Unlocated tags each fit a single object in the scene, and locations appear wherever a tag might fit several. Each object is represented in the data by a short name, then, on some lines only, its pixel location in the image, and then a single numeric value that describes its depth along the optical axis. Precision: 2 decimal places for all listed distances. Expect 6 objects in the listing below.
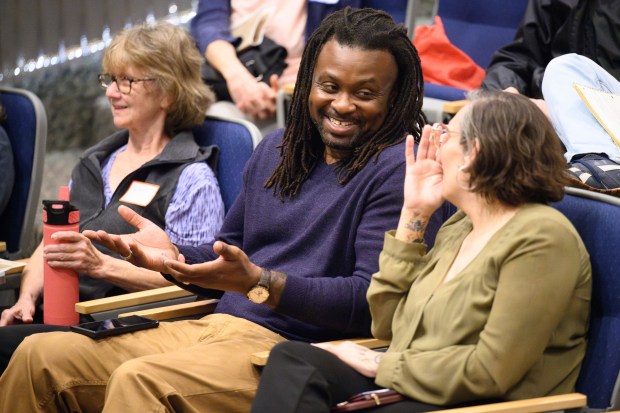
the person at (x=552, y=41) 6.55
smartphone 4.79
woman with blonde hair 5.86
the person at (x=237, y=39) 7.50
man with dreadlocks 4.40
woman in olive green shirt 3.67
